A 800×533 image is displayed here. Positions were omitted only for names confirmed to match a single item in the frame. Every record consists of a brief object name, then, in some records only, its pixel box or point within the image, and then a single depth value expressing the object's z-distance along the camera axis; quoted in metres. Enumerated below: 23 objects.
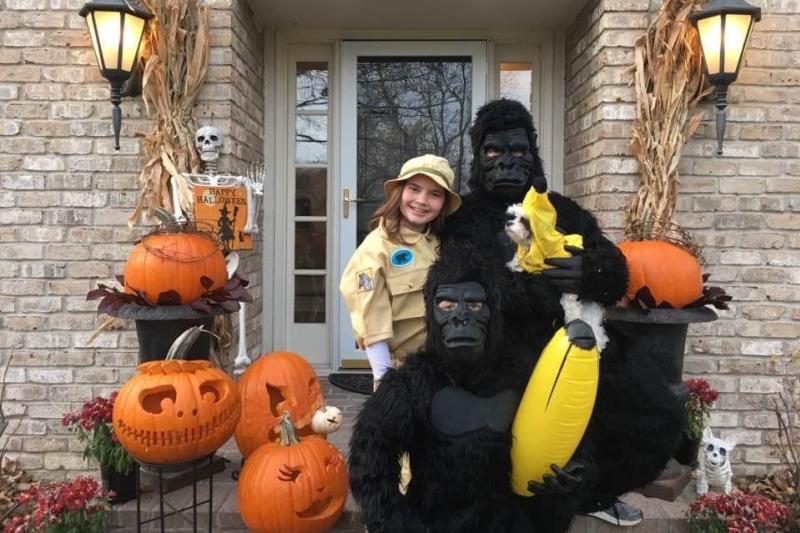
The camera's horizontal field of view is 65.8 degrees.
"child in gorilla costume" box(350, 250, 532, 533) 1.56
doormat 4.11
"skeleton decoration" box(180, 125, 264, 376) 3.25
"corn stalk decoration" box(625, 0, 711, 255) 3.28
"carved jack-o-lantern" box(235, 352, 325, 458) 2.77
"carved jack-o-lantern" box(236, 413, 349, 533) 2.41
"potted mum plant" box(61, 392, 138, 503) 2.74
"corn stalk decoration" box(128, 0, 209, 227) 3.22
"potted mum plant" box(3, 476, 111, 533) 2.44
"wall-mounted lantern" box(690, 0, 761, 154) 3.07
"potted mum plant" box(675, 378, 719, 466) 2.94
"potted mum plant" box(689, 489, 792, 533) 2.47
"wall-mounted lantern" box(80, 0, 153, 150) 3.01
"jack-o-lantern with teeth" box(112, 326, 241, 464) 2.19
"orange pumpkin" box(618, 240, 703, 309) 2.75
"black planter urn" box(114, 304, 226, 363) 2.61
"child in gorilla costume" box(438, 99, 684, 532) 1.63
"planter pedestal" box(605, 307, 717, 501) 2.72
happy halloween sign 3.20
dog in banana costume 1.50
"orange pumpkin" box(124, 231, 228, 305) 2.64
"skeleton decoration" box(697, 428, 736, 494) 2.88
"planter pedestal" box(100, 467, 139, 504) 2.77
